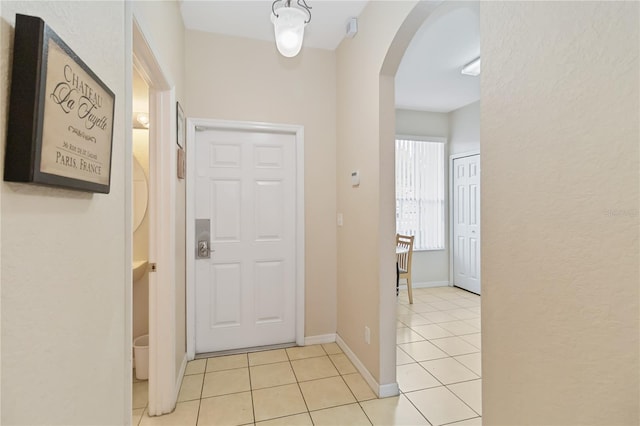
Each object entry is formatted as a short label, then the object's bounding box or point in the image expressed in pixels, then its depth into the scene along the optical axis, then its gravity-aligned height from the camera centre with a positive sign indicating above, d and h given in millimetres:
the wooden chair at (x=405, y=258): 4051 -524
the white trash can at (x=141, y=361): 2238 -1066
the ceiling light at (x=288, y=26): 1715 +1126
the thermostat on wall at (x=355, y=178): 2401 +343
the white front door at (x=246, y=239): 2674 -180
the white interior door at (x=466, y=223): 4457 -30
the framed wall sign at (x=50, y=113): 542 +215
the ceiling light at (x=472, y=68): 3148 +1636
